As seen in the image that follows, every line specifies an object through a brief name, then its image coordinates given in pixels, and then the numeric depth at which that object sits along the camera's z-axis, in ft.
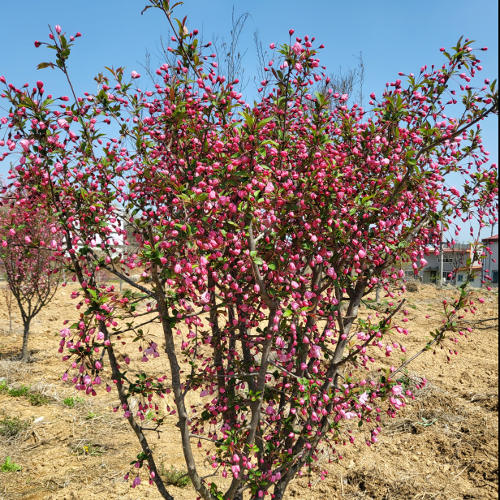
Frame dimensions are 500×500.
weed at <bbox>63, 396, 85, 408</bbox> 19.27
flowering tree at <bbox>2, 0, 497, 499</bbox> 7.29
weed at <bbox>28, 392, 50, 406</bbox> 19.28
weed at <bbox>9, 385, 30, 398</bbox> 20.22
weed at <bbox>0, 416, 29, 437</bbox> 16.21
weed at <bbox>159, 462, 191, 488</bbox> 12.82
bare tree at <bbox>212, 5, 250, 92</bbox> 26.78
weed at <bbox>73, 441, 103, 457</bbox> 14.90
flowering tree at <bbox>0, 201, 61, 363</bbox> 23.50
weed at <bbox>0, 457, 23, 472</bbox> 13.89
